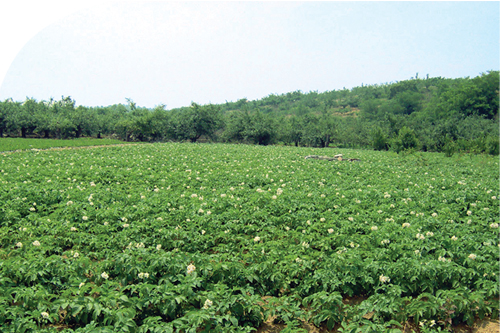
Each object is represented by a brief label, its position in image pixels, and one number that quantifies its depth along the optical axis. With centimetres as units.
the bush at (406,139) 3506
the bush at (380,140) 5128
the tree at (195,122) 5850
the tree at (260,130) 5884
